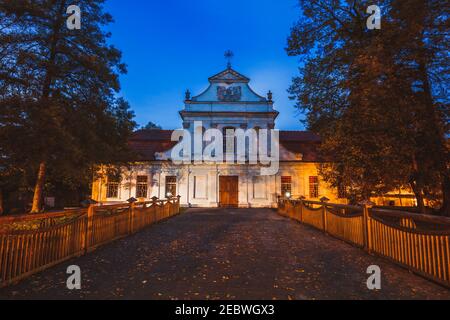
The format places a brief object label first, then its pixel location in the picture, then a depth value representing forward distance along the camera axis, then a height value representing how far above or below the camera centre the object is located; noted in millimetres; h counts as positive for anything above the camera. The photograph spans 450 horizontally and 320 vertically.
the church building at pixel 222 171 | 22781 +1300
